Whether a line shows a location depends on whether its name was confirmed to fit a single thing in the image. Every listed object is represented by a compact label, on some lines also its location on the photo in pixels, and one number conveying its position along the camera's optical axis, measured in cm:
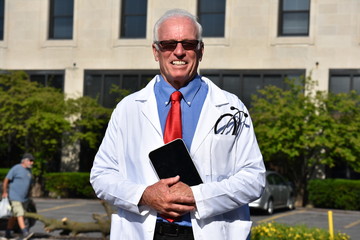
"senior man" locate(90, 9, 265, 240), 336
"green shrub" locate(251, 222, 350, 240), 943
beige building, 2798
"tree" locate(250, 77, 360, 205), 2472
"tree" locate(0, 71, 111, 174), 2798
